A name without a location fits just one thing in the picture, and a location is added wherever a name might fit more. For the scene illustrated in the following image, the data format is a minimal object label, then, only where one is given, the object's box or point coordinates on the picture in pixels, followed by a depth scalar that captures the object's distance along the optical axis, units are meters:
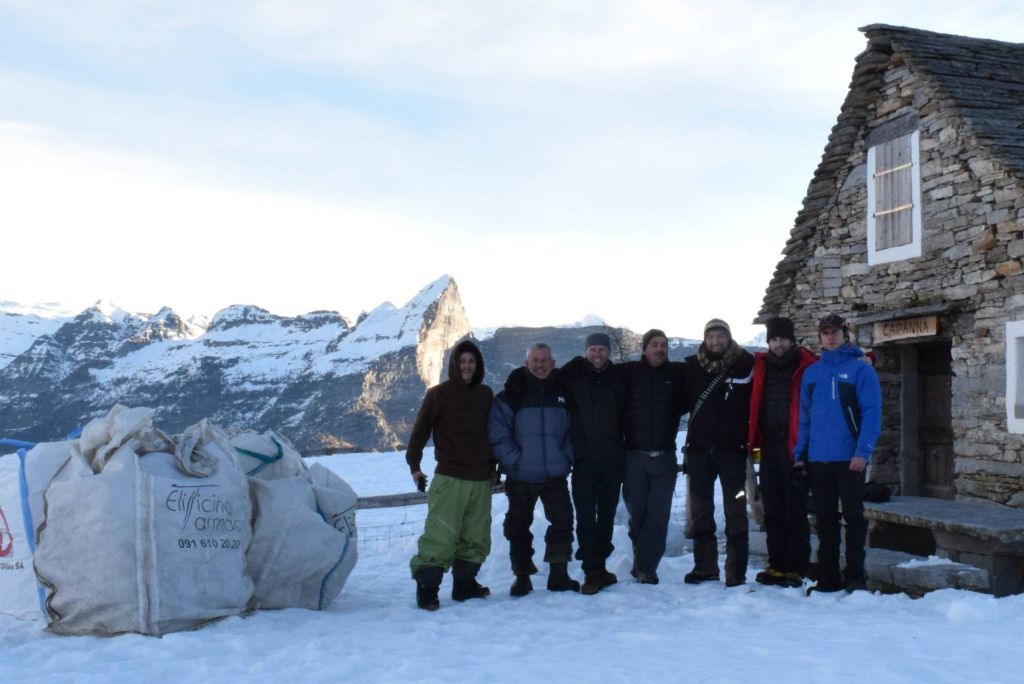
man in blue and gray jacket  5.86
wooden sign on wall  8.43
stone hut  7.80
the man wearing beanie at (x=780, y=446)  5.80
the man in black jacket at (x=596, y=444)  5.95
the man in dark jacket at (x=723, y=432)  5.87
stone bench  6.38
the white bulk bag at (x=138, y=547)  4.61
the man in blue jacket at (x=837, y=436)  5.50
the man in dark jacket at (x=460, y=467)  5.70
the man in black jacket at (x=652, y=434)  5.95
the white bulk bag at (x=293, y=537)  5.32
